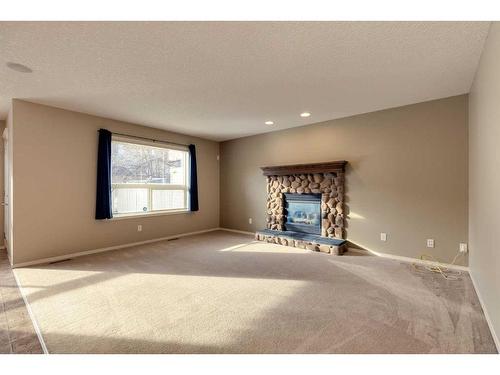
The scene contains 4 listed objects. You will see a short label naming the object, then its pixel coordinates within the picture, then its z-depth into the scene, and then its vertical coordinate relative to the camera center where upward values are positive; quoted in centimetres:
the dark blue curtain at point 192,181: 554 +19
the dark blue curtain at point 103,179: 409 +17
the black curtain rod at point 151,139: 445 +98
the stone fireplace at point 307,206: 421 -32
